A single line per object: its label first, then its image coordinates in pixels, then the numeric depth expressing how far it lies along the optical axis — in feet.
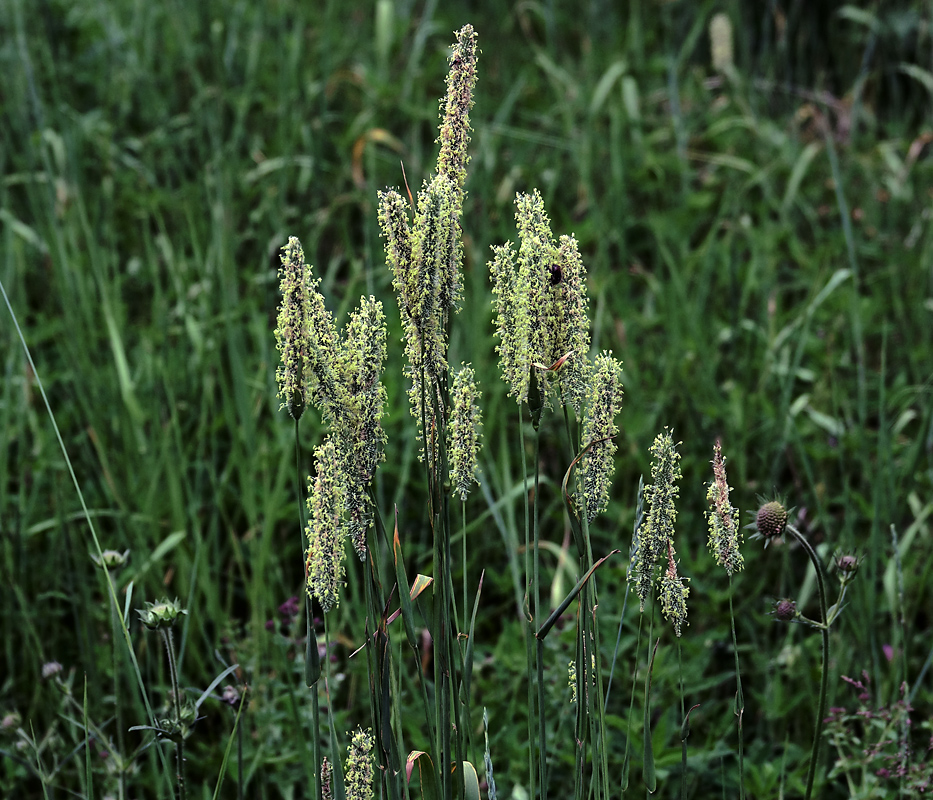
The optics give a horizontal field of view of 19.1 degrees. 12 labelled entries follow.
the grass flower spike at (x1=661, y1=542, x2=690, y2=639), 3.48
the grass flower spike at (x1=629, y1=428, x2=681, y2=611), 3.43
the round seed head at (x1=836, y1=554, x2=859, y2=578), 3.63
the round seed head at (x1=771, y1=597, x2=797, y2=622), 3.62
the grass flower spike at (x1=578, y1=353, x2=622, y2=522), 3.42
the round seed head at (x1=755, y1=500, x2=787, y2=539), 3.56
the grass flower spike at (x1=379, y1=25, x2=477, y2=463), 3.26
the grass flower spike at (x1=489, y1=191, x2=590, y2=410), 3.33
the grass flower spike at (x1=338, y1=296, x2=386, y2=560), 3.31
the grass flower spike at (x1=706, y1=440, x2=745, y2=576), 3.45
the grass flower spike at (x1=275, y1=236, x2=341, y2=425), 3.27
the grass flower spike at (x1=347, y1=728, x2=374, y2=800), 3.46
